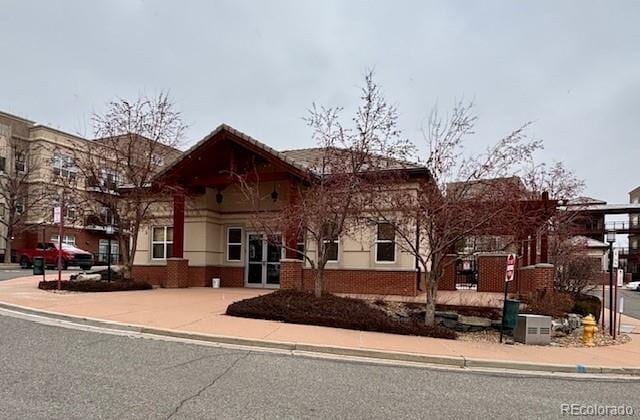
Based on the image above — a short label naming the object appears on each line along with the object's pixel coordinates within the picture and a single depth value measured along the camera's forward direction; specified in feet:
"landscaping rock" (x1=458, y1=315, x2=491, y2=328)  38.86
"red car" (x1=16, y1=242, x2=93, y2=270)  105.81
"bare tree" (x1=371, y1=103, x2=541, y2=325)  36.40
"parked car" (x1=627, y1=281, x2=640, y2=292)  154.33
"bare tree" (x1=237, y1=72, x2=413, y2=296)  43.05
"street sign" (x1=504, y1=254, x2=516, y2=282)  33.83
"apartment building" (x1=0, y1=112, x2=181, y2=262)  131.75
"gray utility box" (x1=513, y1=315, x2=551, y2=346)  34.32
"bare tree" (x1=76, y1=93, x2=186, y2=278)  61.67
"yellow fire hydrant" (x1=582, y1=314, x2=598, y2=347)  35.76
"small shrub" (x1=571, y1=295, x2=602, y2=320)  48.85
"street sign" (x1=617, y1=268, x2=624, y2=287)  41.02
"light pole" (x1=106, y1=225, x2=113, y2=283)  60.59
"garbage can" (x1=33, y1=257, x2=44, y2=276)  64.29
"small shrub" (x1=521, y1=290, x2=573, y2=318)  42.19
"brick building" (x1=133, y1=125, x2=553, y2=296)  55.88
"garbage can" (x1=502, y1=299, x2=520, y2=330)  36.37
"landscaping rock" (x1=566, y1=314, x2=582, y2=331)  41.29
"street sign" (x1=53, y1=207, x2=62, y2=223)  53.47
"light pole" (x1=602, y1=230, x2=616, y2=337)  39.78
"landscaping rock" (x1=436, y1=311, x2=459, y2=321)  39.59
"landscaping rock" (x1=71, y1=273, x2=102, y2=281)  59.67
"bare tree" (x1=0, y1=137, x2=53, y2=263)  129.70
